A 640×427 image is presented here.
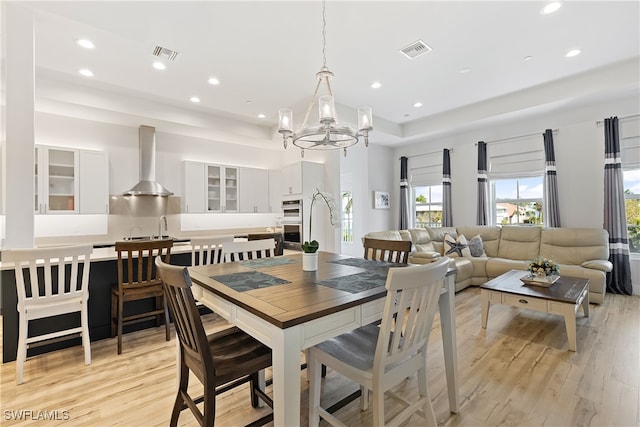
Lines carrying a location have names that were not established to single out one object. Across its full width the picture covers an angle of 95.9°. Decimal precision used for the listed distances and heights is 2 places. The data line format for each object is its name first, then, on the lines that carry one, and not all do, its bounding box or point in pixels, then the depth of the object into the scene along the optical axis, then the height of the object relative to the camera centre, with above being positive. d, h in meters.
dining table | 1.14 -0.40
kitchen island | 2.45 -0.84
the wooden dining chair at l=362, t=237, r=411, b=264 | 2.36 -0.27
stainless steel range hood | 4.85 +0.97
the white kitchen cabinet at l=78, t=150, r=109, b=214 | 4.38 +0.59
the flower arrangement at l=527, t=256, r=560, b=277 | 3.24 -0.61
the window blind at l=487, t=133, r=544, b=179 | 5.21 +1.08
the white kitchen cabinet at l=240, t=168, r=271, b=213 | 5.96 +0.58
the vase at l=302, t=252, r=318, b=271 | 2.04 -0.31
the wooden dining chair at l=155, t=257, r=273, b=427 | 1.29 -0.70
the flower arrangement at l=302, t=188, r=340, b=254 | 2.02 -0.21
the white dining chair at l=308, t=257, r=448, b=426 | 1.27 -0.71
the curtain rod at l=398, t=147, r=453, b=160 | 6.26 +1.44
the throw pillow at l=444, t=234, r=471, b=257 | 5.17 -0.57
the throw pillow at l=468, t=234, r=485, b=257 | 5.14 -0.57
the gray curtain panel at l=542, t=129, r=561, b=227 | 4.92 +0.56
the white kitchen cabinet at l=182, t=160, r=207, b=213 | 5.29 +0.58
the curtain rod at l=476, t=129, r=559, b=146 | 5.00 +1.46
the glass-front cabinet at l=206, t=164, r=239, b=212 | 5.58 +0.60
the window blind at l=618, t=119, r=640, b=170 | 4.27 +1.04
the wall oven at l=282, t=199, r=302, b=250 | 5.33 -0.11
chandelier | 2.23 +0.71
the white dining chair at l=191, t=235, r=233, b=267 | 2.98 -0.29
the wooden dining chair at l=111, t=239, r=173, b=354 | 2.61 -0.62
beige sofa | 3.97 -0.59
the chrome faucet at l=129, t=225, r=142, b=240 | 4.90 -0.16
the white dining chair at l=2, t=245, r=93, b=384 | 2.16 -0.58
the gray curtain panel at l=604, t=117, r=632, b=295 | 4.26 -0.06
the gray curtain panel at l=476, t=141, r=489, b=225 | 5.68 +0.55
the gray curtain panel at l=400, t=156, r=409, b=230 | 6.86 +0.55
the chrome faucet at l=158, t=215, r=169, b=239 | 5.15 -0.11
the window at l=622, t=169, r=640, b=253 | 4.39 +0.14
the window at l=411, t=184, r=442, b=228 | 6.65 +0.25
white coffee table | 2.65 -0.82
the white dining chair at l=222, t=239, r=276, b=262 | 2.58 -0.28
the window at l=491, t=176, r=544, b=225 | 5.36 +0.28
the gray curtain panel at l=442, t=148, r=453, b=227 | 6.20 +0.53
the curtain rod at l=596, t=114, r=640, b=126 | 4.27 +1.44
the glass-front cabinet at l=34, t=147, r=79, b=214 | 4.04 +0.58
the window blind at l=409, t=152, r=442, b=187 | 6.48 +1.06
